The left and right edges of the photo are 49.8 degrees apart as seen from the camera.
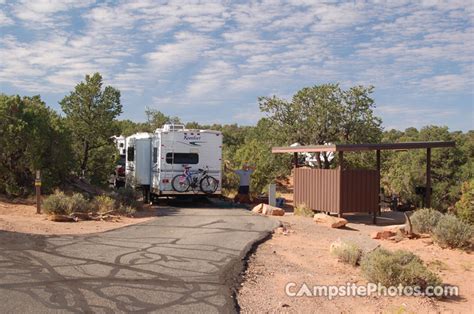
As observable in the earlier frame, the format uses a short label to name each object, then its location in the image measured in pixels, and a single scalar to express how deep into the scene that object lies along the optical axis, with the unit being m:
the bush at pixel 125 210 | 16.31
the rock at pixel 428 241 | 12.34
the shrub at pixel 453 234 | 11.55
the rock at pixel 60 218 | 13.73
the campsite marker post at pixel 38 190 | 14.88
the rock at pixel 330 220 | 15.20
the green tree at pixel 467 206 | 13.39
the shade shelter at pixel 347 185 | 16.66
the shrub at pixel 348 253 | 9.64
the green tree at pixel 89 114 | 21.88
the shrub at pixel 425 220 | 13.06
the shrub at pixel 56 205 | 14.37
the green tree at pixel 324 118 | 22.12
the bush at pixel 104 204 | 15.90
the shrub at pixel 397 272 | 7.86
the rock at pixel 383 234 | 13.19
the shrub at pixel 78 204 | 14.77
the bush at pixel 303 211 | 17.62
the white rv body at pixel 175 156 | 20.03
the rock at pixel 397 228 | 13.24
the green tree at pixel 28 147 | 17.16
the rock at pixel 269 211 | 17.59
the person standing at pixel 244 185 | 22.28
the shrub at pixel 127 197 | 17.85
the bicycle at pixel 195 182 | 20.12
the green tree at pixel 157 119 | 48.12
